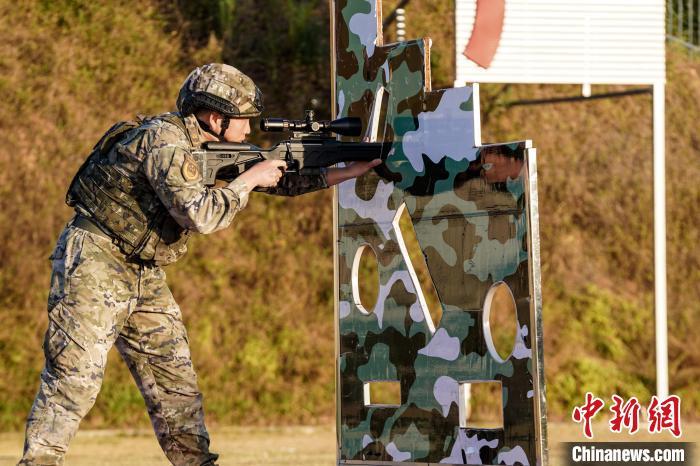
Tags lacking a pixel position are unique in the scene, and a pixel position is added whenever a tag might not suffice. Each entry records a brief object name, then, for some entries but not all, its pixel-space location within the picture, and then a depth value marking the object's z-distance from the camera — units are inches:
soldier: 471.8
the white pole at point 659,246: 850.8
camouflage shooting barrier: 487.8
